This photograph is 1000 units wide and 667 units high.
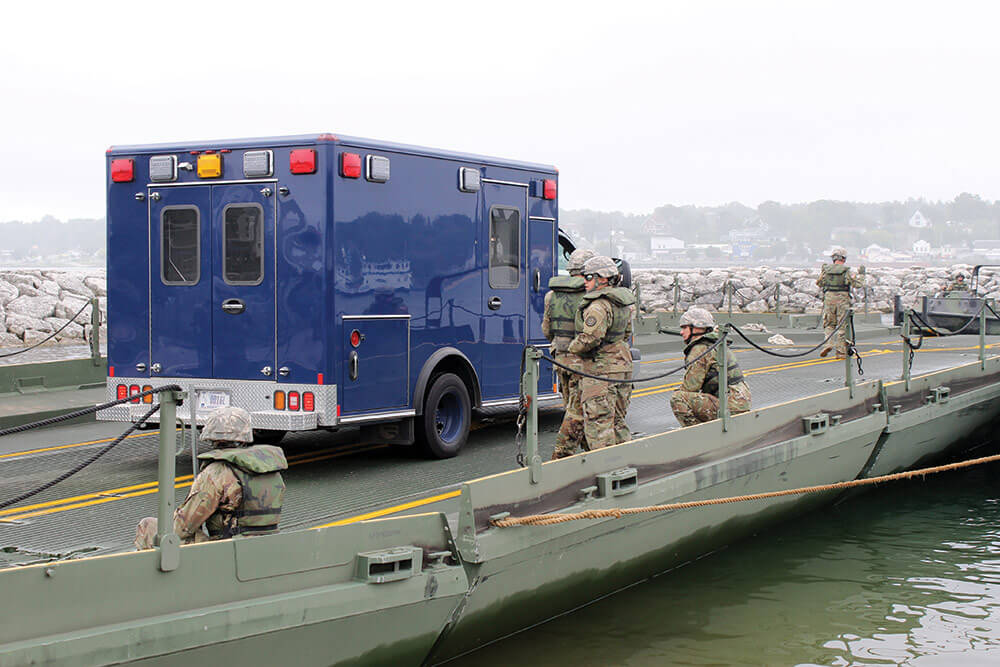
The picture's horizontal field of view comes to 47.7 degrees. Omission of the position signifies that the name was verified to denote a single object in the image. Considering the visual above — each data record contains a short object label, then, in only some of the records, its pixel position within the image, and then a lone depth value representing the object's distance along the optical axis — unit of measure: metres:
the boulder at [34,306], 32.50
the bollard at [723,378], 9.27
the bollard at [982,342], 13.91
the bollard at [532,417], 7.22
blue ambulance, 9.81
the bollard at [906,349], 11.99
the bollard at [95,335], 15.84
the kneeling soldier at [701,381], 9.90
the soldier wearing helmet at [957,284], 23.52
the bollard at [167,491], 5.29
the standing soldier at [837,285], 19.23
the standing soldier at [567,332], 9.45
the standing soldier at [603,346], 9.03
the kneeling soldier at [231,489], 6.03
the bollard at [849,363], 11.49
